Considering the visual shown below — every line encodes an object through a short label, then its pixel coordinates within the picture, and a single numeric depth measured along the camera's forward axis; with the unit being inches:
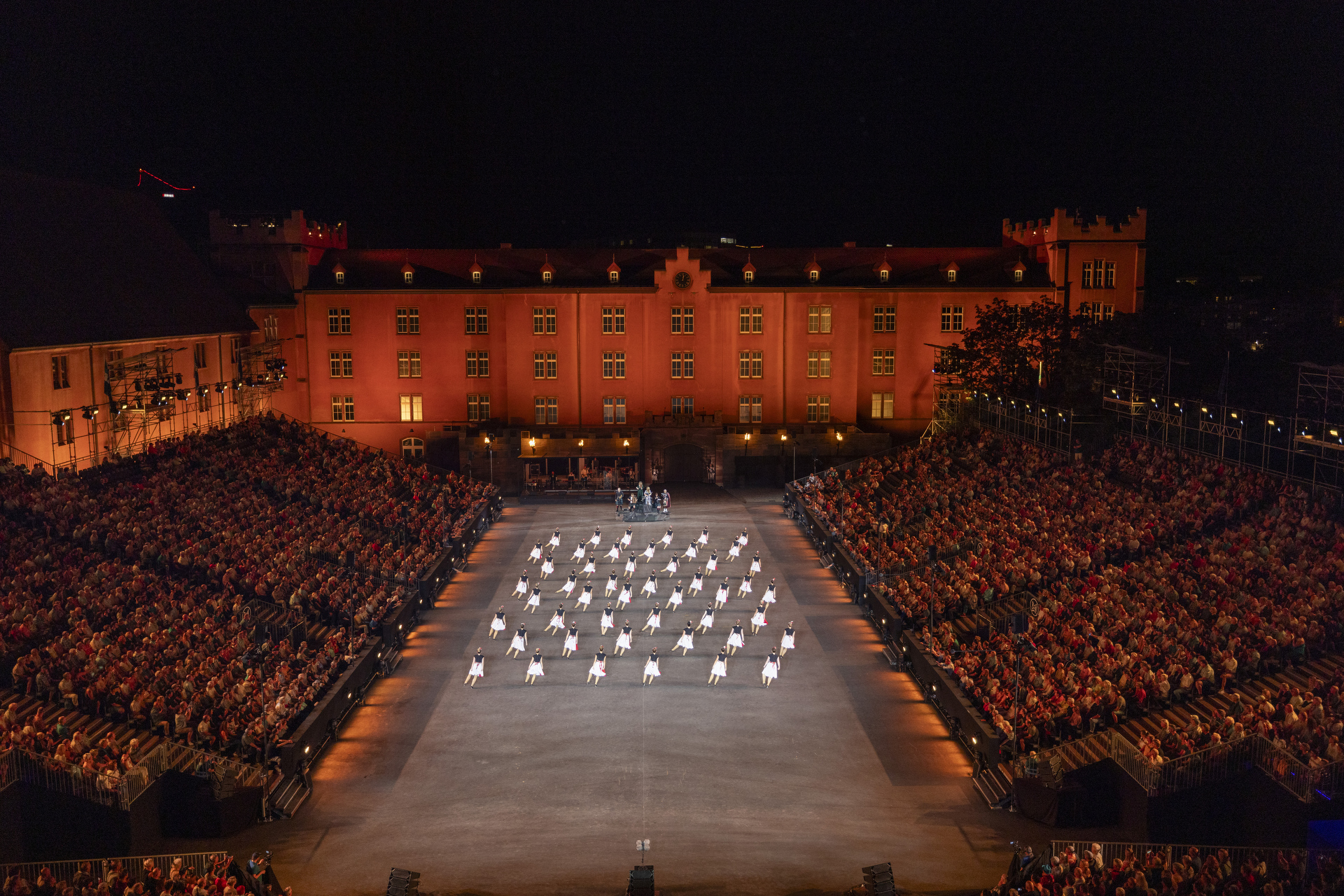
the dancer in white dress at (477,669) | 1071.6
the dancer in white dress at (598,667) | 1064.8
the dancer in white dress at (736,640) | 1163.9
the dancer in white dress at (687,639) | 1153.4
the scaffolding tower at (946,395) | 2094.0
